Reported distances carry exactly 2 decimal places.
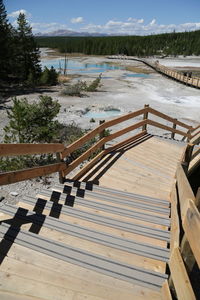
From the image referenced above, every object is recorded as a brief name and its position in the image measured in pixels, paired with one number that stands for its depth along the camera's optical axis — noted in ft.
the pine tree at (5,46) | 84.47
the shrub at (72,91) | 69.05
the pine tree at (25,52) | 97.76
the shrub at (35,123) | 23.93
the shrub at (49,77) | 89.76
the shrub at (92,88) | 77.15
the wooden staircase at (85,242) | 6.68
